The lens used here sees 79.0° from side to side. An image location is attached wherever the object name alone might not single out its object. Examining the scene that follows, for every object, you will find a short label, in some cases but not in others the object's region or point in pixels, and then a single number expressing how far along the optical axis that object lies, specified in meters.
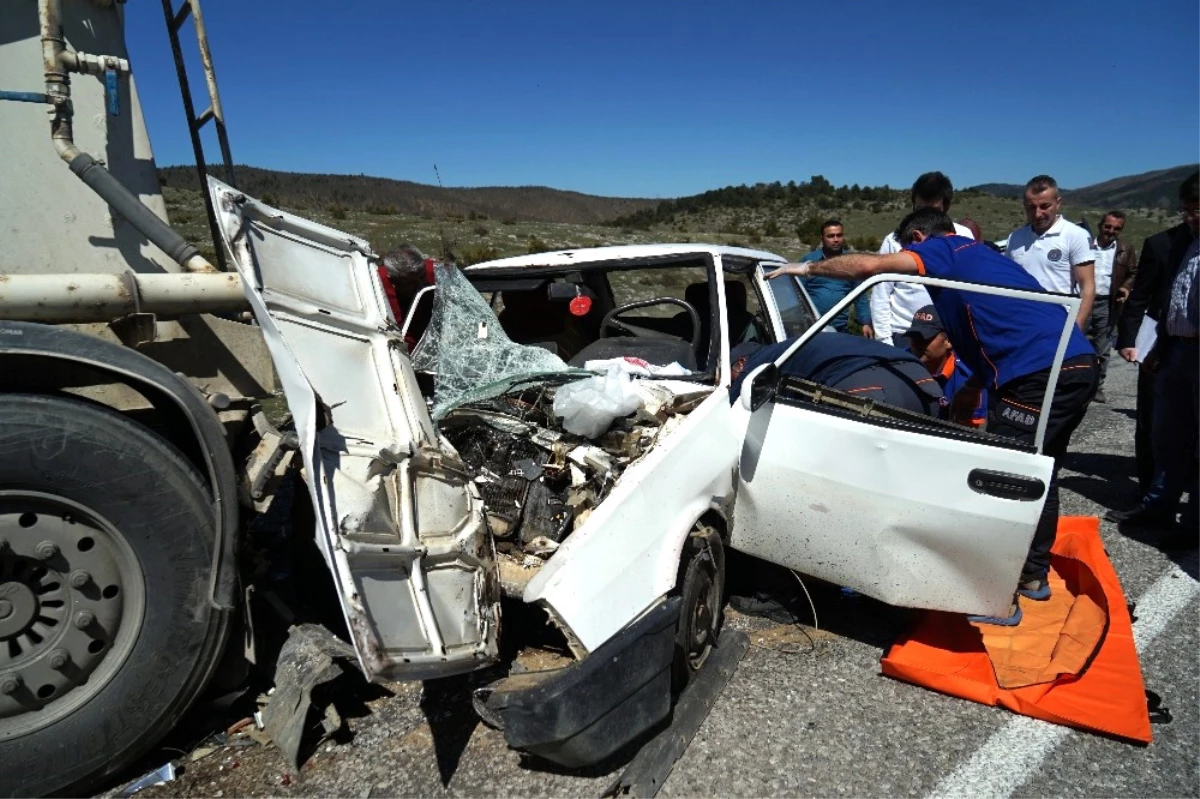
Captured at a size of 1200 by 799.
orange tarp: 2.82
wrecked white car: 2.26
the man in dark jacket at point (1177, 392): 4.24
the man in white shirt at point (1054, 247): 4.97
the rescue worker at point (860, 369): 3.48
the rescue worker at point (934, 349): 4.62
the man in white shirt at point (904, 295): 5.21
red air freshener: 4.18
